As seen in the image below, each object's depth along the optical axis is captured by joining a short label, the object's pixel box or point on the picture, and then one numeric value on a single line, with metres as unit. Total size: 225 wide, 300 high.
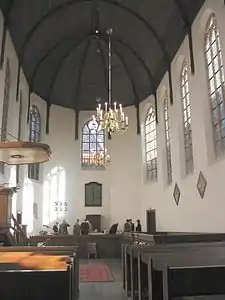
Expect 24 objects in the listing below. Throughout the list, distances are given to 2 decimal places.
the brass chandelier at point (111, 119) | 10.83
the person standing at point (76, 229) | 17.27
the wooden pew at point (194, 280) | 3.48
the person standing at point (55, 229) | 17.43
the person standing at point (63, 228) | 17.36
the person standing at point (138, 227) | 17.46
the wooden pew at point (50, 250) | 5.59
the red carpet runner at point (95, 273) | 8.85
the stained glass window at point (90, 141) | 20.38
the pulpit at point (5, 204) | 10.40
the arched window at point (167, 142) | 16.26
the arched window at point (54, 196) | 18.84
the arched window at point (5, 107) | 13.50
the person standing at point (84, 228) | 16.80
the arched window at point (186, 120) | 13.74
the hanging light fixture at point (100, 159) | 15.69
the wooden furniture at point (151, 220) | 17.33
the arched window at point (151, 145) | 18.56
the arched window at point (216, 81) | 10.98
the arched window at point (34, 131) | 18.30
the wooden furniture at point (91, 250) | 15.40
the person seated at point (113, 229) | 17.22
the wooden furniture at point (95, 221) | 19.03
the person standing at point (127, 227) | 17.58
